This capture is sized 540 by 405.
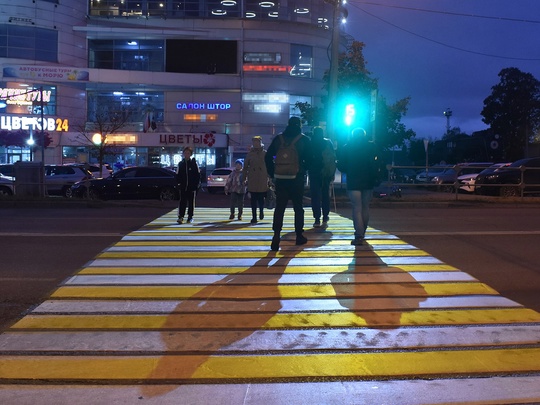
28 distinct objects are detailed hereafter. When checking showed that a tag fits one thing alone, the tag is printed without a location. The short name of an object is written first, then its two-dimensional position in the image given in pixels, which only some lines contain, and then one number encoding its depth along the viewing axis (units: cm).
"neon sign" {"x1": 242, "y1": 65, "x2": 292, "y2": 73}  5012
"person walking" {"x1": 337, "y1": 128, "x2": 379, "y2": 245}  897
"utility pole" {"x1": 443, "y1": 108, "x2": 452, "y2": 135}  8083
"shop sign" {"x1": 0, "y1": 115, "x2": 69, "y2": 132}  4572
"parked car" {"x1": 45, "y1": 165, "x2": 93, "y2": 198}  2738
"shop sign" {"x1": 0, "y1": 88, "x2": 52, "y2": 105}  4556
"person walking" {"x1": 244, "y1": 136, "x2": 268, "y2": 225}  1180
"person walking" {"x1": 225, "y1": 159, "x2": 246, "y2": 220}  1248
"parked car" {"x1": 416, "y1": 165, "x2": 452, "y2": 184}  4191
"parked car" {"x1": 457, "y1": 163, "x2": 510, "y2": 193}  2610
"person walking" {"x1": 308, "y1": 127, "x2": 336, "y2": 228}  1046
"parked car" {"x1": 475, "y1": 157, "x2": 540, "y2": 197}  2233
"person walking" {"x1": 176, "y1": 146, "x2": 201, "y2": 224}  1230
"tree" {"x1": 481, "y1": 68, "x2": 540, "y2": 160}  5528
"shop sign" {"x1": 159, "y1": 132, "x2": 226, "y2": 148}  4812
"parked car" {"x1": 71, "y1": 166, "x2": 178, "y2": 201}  2322
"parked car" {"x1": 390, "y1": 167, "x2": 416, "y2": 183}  3447
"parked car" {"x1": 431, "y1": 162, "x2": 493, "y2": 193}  3288
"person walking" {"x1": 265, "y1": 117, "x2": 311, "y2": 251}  820
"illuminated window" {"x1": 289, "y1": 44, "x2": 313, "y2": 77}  5138
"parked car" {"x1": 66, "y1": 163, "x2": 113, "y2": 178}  3404
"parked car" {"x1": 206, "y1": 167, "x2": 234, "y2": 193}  3191
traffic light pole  1994
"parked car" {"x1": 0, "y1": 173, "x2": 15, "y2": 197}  2458
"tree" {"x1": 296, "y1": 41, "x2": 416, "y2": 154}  3053
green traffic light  2091
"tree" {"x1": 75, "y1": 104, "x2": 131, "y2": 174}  4575
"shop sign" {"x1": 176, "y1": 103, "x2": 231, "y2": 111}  5034
